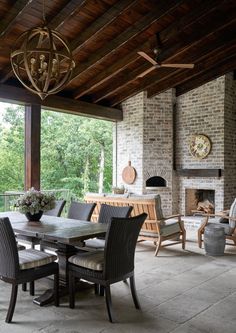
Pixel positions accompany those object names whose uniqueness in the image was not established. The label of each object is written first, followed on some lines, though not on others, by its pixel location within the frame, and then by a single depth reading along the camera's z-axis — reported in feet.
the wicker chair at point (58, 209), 16.20
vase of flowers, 13.14
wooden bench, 18.12
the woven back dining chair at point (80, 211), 15.16
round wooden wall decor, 28.63
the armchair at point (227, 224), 18.85
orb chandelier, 11.10
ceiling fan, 19.44
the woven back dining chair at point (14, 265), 9.79
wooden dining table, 10.79
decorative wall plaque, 27.88
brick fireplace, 27.37
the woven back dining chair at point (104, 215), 13.61
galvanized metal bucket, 17.95
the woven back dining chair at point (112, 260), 9.91
